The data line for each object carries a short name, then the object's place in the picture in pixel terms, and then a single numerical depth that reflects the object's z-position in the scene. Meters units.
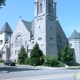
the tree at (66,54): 31.17
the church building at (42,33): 29.82
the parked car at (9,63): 26.63
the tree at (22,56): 30.75
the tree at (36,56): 27.38
